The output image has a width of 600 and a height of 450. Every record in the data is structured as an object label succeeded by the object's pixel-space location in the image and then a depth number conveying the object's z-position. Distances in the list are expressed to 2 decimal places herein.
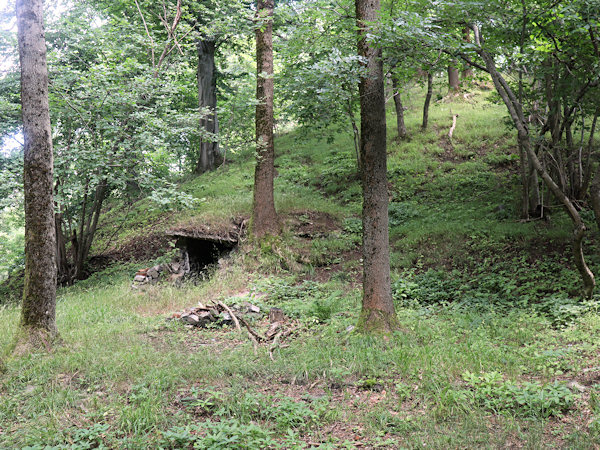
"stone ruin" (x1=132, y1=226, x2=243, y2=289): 10.46
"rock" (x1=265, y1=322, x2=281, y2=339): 6.23
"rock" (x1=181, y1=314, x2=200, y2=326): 6.96
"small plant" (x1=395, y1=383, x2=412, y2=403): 4.04
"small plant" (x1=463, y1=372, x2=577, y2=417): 3.62
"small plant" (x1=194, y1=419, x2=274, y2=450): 3.11
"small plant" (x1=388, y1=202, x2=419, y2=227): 11.70
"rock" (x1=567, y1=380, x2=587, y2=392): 3.88
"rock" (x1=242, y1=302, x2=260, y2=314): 7.39
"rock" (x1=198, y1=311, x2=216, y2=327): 6.97
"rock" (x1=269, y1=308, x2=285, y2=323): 6.97
